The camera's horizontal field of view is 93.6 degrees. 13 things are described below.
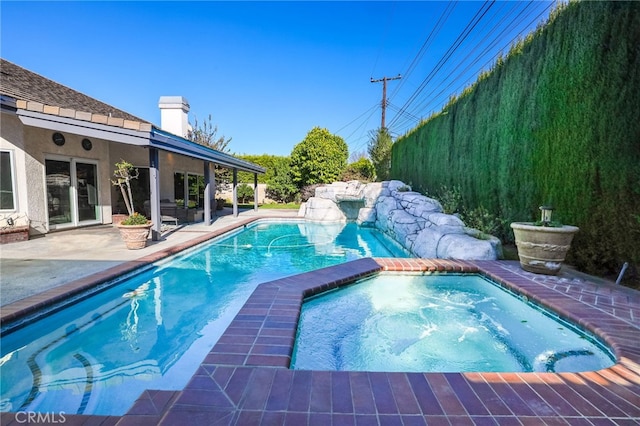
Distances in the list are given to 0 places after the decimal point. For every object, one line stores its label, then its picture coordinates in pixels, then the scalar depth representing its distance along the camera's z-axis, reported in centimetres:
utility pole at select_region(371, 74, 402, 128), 2398
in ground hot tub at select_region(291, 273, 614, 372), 294
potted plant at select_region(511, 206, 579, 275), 475
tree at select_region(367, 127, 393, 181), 2112
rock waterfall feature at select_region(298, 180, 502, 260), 646
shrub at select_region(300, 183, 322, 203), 2207
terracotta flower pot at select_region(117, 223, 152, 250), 674
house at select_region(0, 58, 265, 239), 710
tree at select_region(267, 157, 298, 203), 2325
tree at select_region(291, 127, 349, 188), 2188
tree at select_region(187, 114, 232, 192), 2163
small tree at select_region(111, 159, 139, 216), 820
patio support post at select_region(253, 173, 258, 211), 1784
